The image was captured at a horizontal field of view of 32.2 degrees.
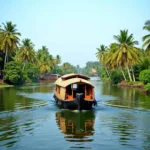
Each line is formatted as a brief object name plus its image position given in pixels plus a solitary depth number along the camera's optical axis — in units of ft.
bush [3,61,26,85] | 141.18
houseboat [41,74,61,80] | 250.64
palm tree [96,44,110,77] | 208.44
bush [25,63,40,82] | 187.66
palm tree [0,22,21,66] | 141.27
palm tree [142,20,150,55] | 110.42
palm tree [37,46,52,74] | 233.76
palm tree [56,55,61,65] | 287.48
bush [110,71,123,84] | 178.60
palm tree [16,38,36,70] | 172.86
